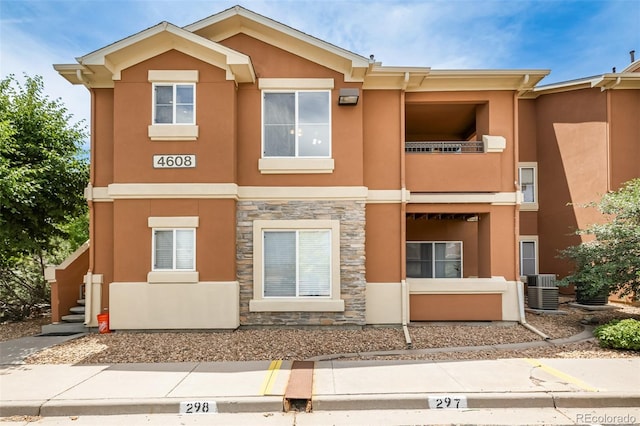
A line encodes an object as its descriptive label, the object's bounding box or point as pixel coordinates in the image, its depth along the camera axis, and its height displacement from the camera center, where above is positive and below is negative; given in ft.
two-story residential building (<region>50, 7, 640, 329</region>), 31.60 +4.13
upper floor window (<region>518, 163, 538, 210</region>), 50.42 +6.18
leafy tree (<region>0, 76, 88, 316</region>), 33.81 +4.62
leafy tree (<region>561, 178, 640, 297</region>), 31.64 -2.01
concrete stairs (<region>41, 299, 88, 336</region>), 32.27 -8.23
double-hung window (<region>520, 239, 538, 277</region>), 49.93 -3.64
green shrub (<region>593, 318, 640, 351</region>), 26.02 -7.48
